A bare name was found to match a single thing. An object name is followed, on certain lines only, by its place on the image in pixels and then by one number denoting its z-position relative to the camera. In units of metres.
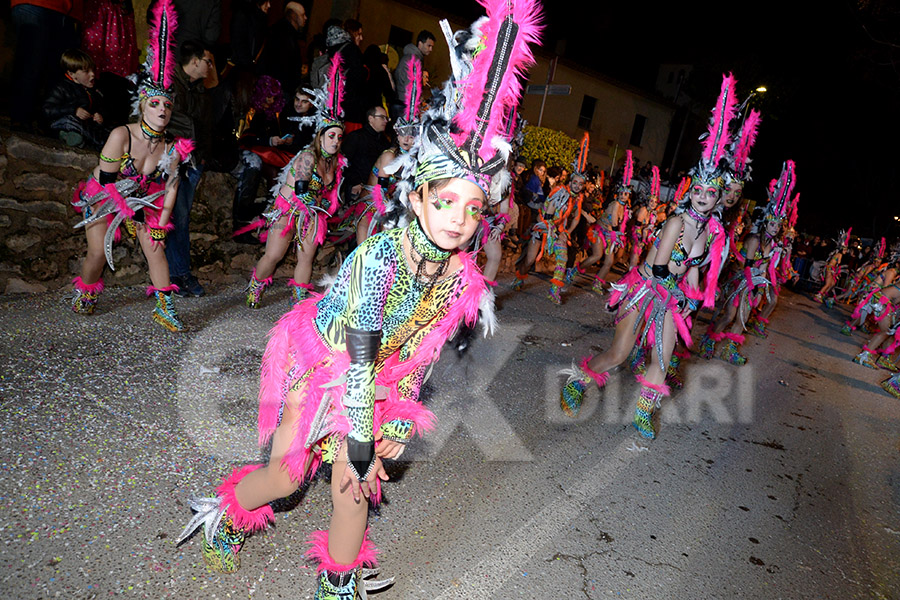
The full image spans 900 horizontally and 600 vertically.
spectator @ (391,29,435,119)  7.98
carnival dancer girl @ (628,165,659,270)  10.68
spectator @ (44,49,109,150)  4.68
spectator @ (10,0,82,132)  4.62
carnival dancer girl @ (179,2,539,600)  1.84
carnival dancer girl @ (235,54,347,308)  5.12
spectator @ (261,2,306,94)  6.78
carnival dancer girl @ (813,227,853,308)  16.94
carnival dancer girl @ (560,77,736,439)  4.21
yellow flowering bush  14.94
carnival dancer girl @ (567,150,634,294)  10.31
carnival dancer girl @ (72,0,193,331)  3.96
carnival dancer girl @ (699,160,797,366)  7.46
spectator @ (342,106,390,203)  7.11
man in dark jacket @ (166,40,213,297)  5.17
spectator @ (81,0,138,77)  5.52
